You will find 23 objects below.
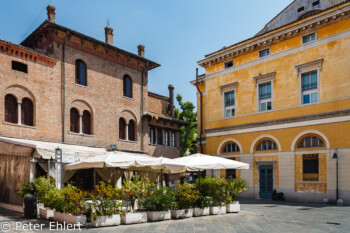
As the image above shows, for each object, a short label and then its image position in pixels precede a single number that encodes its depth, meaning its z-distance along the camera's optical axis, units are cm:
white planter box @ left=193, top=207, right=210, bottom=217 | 1212
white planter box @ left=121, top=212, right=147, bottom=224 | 1033
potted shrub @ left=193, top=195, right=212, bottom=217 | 1224
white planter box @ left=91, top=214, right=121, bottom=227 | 980
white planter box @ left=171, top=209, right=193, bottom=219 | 1146
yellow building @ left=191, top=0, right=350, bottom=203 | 1789
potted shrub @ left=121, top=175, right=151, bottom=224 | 1041
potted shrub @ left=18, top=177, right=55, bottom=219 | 1129
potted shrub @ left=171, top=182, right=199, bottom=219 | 1155
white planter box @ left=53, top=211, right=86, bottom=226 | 975
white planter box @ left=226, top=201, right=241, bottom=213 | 1338
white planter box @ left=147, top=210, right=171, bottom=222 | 1092
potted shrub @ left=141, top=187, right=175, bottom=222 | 1097
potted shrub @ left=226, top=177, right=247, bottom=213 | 1341
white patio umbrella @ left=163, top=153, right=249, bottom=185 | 1217
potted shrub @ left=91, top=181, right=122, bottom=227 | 985
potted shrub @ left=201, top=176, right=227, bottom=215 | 1309
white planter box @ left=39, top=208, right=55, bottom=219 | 1120
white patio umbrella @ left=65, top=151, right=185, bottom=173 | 1192
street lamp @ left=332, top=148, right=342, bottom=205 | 1698
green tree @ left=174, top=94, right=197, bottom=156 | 3809
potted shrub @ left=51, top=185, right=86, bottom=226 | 983
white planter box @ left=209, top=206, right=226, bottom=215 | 1272
